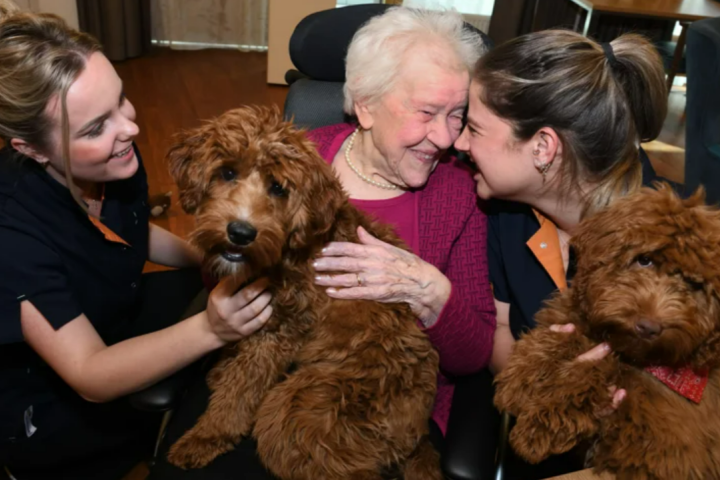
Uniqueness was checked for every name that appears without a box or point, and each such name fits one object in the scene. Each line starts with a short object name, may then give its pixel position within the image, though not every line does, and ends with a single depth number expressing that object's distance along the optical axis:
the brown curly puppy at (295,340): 1.47
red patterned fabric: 1.43
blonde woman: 1.52
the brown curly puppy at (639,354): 1.34
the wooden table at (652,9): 4.65
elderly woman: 1.76
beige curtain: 6.44
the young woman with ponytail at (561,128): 1.68
